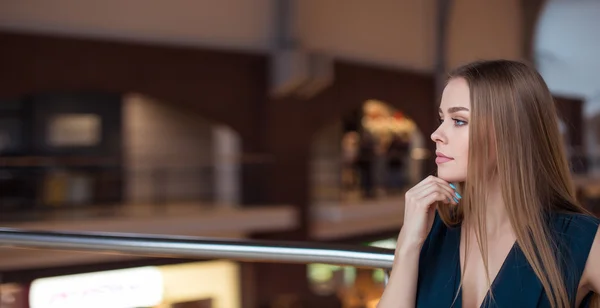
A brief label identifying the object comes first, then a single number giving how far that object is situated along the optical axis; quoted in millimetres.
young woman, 1161
